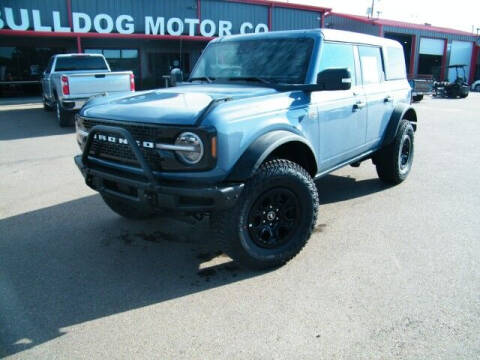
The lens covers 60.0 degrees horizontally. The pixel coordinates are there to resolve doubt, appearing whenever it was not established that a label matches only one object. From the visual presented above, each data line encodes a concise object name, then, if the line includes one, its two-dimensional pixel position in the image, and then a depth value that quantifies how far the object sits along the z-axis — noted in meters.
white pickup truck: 10.09
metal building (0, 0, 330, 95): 17.83
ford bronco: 2.94
